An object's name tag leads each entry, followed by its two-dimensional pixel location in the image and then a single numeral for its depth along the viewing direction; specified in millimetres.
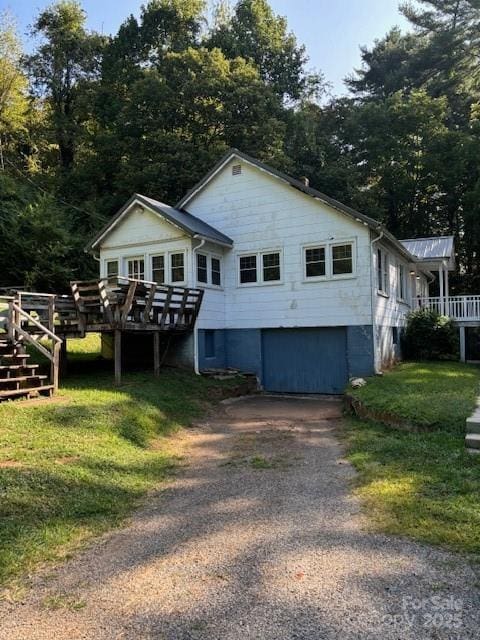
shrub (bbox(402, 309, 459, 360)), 18406
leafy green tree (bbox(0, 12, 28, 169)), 29594
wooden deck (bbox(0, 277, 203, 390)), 10273
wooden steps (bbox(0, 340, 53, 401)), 9305
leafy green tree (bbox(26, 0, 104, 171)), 34469
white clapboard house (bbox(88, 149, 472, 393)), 14805
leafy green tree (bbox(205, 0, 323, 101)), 34094
